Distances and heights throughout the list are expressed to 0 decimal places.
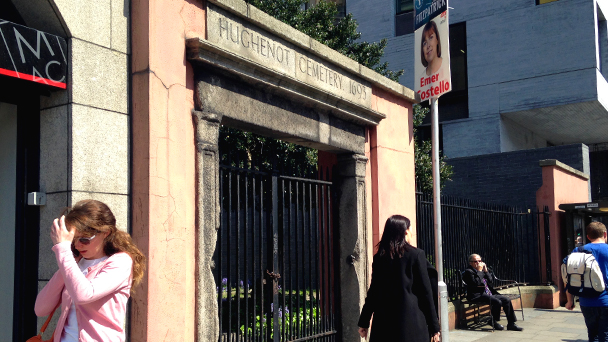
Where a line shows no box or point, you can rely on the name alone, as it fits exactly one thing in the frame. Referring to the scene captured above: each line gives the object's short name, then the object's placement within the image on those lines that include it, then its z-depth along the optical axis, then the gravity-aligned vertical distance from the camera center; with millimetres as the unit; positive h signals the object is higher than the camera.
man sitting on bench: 10250 -1406
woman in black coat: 4617 -621
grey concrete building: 20250 +5220
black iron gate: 5531 -382
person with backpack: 6214 -962
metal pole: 7352 -423
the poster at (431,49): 7633 +2187
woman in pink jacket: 2773 -271
